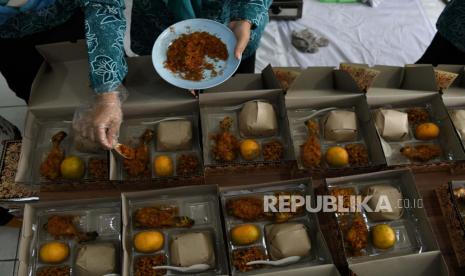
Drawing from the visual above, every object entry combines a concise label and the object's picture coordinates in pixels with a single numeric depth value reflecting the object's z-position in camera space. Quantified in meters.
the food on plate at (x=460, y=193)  1.16
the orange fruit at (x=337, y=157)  1.21
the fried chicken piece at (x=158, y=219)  1.10
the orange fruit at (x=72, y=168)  1.16
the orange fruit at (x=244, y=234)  1.08
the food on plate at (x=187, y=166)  1.20
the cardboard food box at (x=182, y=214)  1.06
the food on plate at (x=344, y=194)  1.12
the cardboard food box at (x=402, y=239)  1.00
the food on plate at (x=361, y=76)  1.29
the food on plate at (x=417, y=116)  1.33
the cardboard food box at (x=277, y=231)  1.03
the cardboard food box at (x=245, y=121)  1.23
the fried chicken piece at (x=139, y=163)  1.18
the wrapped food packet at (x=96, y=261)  1.03
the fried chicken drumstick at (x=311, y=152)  1.20
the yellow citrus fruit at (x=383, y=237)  1.08
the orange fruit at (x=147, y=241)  1.06
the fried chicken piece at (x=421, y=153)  1.24
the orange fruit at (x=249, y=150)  1.21
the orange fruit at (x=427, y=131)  1.28
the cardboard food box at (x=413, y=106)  1.25
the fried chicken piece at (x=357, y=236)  1.07
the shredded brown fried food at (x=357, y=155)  1.23
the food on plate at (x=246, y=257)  1.04
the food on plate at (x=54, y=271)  1.04
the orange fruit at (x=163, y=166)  1.18
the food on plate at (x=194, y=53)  1.20
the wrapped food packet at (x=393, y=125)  1.27
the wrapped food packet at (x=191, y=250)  1.04
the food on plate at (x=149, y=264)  1.04
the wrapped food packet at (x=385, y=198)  1.13
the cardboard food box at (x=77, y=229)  1.04
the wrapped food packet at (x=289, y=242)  1.06
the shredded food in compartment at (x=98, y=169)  1.17
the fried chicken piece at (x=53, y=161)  1.17
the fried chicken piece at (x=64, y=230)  1.08
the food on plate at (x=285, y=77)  1.30
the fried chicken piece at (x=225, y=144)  1.21
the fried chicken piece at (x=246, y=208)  1.11
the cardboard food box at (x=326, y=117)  1.23
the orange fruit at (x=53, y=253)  1.05
